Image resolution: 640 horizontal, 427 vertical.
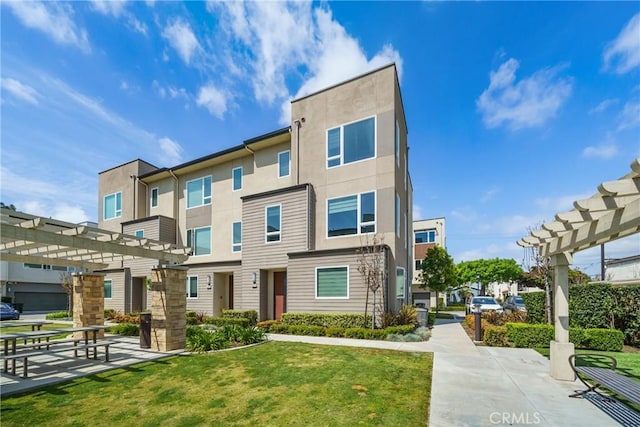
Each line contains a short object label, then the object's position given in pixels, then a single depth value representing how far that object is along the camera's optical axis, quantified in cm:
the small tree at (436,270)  2214
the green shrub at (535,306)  1279
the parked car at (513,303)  2214
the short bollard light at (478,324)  1156
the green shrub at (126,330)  1305
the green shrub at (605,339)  1013
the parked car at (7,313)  2373
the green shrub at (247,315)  1559
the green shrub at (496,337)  1088
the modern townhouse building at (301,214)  1418
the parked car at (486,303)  2202
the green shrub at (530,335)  1045
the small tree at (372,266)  1264
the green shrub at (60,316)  2248
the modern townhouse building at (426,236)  3575
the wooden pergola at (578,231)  389
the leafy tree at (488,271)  4503
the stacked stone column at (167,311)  959
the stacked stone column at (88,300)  1187
